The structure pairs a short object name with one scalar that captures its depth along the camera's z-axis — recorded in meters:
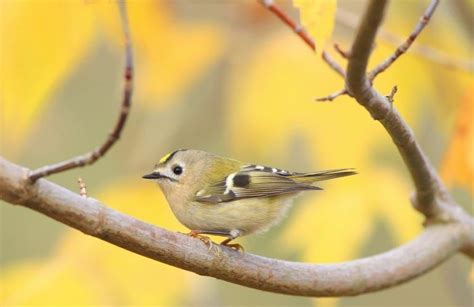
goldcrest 2.97
